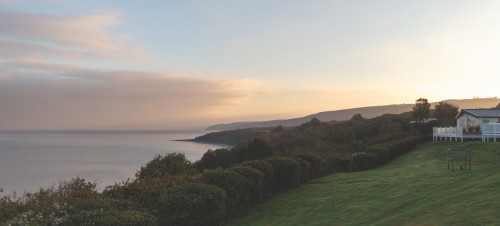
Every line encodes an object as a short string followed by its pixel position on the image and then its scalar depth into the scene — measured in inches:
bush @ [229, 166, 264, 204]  502.9
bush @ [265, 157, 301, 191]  619.5
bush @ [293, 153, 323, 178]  769.7
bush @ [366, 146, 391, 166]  964.0
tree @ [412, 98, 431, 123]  1798.7
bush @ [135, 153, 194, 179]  716.7
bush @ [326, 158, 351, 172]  913.1
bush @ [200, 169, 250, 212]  453.4
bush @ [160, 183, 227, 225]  369.7
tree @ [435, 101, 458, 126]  1987.3
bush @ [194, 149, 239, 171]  1261.7
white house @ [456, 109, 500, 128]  1223.5
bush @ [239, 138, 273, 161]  1235.2
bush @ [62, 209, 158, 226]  286.5
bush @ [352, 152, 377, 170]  913.5
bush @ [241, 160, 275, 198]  563.5
